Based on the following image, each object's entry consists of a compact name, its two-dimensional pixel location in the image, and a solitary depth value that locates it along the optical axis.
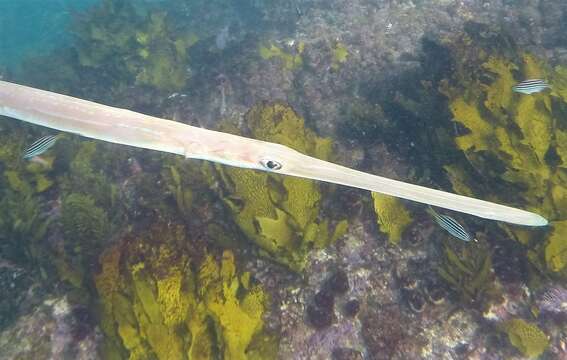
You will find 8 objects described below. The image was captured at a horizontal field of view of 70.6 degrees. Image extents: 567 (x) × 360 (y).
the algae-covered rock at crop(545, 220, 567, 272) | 4.35
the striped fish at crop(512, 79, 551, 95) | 5.21
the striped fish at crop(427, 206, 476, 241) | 4.29
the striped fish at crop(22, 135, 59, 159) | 5.45
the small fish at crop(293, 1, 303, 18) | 14.01
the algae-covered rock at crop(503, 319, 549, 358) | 4.12
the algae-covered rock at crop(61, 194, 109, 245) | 5.49
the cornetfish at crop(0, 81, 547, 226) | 2.93
